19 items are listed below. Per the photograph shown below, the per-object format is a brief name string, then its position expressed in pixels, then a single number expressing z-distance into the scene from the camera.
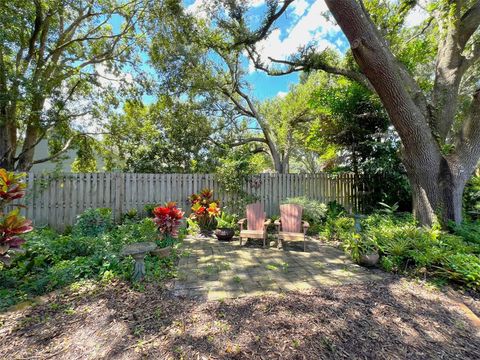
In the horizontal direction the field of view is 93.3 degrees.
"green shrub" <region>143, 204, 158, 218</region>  5.86
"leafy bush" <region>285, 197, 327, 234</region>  5.82
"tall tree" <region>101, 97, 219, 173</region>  8.04
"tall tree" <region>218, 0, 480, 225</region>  3.79
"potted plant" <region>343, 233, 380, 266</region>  3.41
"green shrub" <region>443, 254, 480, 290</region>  2.70
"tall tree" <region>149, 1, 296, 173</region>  7.22
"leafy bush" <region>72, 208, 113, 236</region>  4.57
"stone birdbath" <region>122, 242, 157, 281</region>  2.74
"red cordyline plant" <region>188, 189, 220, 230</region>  5.55
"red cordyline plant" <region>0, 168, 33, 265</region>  2.36
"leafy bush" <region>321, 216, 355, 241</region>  5.08
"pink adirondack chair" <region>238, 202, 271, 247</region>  4.75
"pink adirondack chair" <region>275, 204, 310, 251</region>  4.67
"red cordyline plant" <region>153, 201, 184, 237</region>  3.70
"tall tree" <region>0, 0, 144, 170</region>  5.45
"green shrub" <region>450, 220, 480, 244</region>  3.67
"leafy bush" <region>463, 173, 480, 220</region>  6.44
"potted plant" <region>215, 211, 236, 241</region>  5.05
